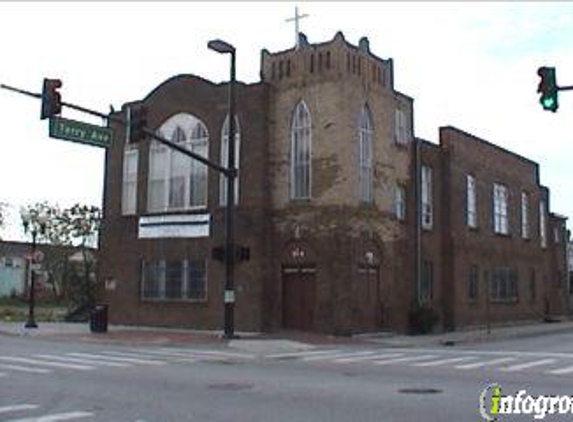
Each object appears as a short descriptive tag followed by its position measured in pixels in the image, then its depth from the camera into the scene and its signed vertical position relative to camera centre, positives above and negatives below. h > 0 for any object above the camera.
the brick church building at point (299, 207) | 33.94 +4.53
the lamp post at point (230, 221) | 29.94 +3.19
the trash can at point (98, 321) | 34.66 -0.37
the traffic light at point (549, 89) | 20.41 +5.34
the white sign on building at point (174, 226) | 36.53 +3.74
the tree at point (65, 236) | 65.31 +6.15
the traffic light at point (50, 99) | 22.12 +5.38
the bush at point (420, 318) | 36.56 -0.10
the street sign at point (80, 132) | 23.59 +5.02
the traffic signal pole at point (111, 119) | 22.59 +5.51
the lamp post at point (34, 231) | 37.22 +4.07
